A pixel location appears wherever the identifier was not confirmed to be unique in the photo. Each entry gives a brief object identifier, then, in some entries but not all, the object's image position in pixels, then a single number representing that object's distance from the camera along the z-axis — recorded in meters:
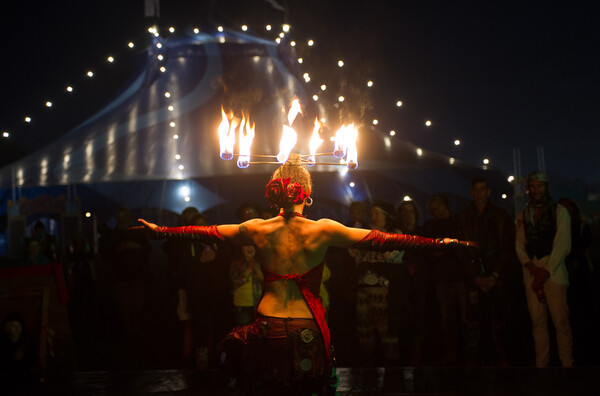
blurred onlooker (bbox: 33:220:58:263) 6.53
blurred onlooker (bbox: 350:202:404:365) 4.58
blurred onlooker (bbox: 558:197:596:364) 4.66
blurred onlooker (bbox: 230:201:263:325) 4.57
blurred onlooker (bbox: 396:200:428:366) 4.71
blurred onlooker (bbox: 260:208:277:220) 5.37
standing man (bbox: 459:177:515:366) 4.51
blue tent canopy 12.06
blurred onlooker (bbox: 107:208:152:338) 5.70
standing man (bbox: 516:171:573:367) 4.23
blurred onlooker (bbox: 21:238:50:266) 5.96
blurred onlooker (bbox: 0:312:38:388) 4.25
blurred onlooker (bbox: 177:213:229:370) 4.82
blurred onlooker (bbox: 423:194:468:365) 4.60
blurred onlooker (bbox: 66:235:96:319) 7.44
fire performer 2.50
